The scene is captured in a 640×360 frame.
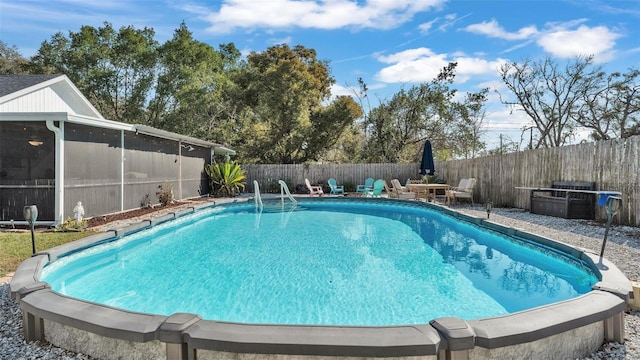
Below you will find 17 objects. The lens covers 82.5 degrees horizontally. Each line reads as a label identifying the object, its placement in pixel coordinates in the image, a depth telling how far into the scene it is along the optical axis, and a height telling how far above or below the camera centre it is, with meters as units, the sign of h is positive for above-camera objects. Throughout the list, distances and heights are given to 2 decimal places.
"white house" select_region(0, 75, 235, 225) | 7.57 +0.38
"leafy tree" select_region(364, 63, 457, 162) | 21.72 +3.34
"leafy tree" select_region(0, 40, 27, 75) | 23.23 +7.48
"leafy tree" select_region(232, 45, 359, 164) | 18.62 +3.34
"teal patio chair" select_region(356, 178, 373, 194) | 16.79 -0.57
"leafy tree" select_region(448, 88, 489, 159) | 22.70 +3.36
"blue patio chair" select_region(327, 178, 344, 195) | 17.05 -0.61
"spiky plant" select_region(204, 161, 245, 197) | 15.78 -0.15
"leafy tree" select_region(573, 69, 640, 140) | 19.45 +3.89
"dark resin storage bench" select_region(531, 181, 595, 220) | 8.57 -0.67
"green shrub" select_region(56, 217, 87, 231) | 7.31 -1.06
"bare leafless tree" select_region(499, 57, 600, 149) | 21.16 +5.16
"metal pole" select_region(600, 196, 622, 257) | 4.02 -0.35
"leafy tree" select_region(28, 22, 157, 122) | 20.94 +6.40
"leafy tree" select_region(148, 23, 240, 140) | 20.81 +4.67
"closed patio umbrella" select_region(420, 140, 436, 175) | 14.50 +0.45
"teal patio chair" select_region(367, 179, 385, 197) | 15.13 -0.53
